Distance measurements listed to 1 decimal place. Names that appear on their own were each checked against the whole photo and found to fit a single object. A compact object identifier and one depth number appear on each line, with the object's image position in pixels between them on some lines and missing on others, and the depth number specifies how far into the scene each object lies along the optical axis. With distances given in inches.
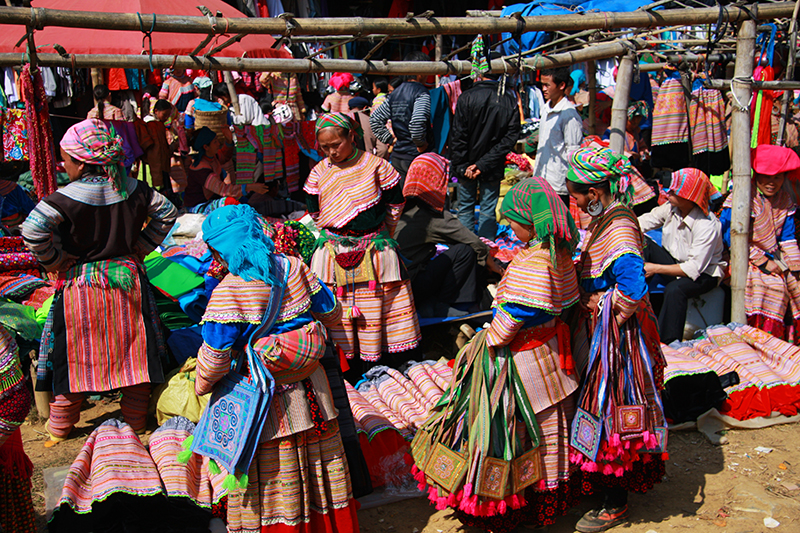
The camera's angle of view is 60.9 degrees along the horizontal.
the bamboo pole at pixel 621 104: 216.4
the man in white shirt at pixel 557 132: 251.0
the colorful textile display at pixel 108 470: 129.1
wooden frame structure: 159.3
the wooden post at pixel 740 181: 212.7
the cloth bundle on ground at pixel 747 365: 185.9
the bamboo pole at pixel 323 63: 188.7
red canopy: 245.1
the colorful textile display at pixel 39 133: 154.8
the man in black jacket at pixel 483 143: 275.1
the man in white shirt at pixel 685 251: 209.2
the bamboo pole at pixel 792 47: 203.6
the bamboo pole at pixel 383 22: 147.3
